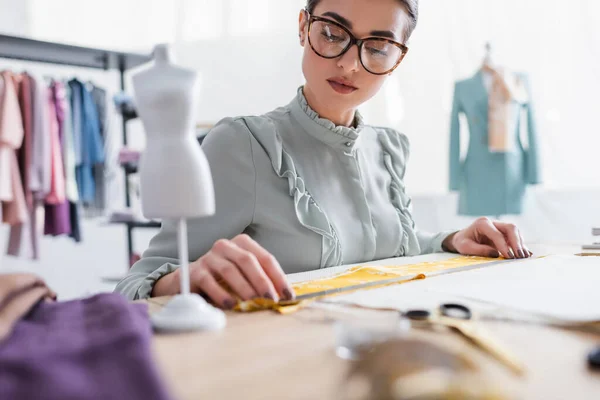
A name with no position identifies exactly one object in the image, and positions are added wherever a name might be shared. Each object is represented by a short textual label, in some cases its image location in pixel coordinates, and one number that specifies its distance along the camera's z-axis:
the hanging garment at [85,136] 3.16
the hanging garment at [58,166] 2.97
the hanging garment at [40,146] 2.84
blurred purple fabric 0.31
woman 1.02
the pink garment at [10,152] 2.68
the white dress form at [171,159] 0.51
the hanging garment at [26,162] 2.84
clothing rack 2.96
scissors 0.42
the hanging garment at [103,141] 3.27
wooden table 0.36
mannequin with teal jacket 2.86
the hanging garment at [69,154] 3.03
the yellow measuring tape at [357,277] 0.61
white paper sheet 0.59
